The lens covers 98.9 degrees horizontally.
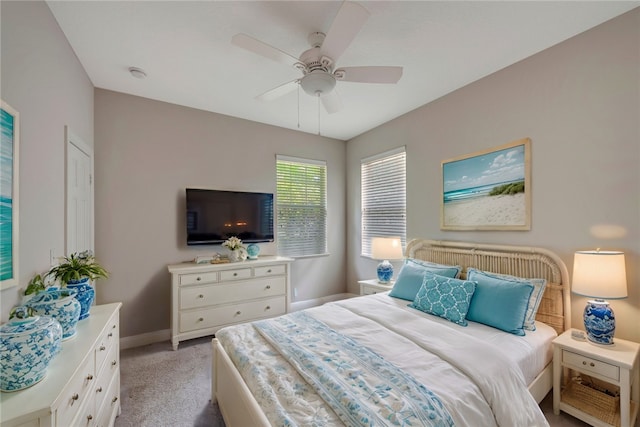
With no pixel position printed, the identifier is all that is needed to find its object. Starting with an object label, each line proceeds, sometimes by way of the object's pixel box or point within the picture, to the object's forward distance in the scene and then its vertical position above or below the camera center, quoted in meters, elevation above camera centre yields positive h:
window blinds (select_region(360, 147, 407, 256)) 3.84 +0.27
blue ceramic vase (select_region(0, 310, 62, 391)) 0.98 -0.51
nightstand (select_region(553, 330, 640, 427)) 1.72 -1.12
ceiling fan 1.58 +1.07
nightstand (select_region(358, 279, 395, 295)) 3.35 -0.91
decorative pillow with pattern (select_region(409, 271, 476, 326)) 2.24 -0.72
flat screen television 3.42 -0.02
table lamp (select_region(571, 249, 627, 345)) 1.83 -0.48
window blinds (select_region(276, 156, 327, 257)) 4.23 +0.13
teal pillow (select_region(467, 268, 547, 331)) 2.16 -0.66
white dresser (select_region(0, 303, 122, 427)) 0.94 -0.69
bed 1.26 -0.86
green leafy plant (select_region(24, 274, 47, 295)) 1.51 -0.40
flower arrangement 3.46 -0.37
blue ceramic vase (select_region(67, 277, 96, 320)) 1.66 -0.49
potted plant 1.67 -0.40
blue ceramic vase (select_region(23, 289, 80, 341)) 1.36 -0.47
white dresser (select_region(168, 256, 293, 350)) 3.05 -0.96
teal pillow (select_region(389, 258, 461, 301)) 2.75 -0.64
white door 2.21 +0.18
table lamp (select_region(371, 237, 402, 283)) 3.48 -0.50
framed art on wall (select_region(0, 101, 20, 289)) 1.30 +0.10
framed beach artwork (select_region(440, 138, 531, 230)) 2.51 +0.25
